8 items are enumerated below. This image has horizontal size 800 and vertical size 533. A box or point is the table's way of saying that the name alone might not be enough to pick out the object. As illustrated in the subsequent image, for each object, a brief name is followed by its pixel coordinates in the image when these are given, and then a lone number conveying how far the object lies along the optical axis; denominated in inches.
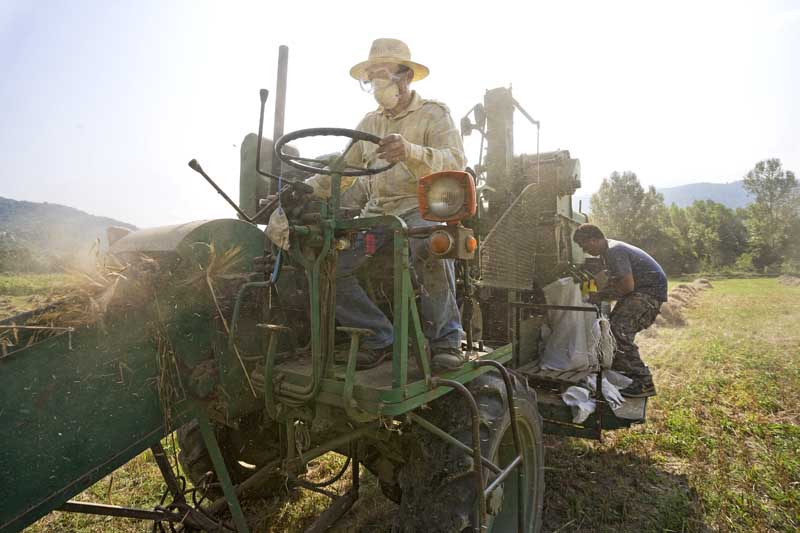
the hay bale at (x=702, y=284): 1018.1
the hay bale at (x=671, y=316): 495.2
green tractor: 66.3
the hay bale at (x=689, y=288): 835.6
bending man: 205.0
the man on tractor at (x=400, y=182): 91.2
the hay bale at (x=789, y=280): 1184.4
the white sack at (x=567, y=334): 175.0
